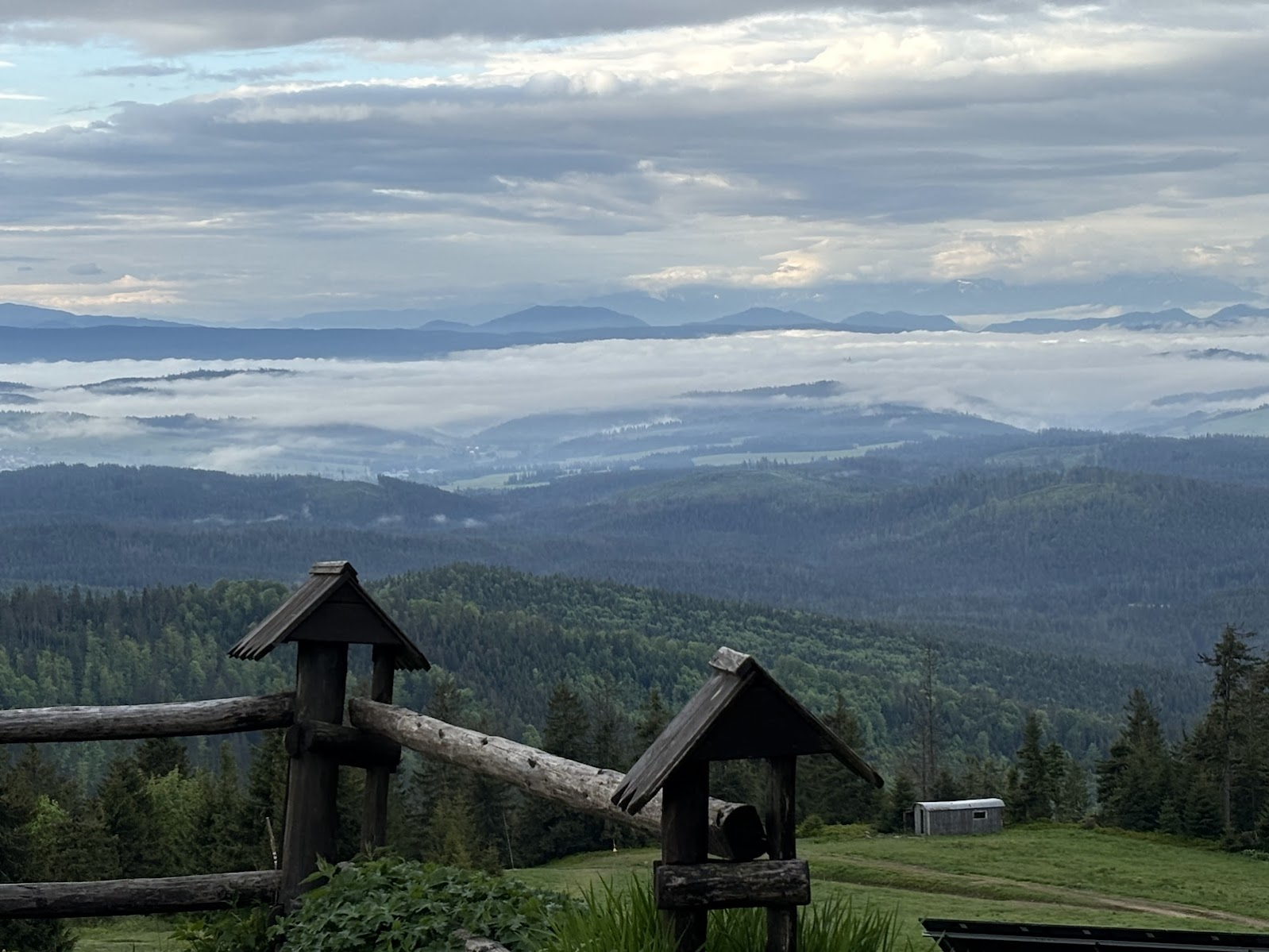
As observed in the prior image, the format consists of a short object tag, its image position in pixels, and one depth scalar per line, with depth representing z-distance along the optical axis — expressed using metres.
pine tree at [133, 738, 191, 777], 81.19
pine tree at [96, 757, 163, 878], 62.91
